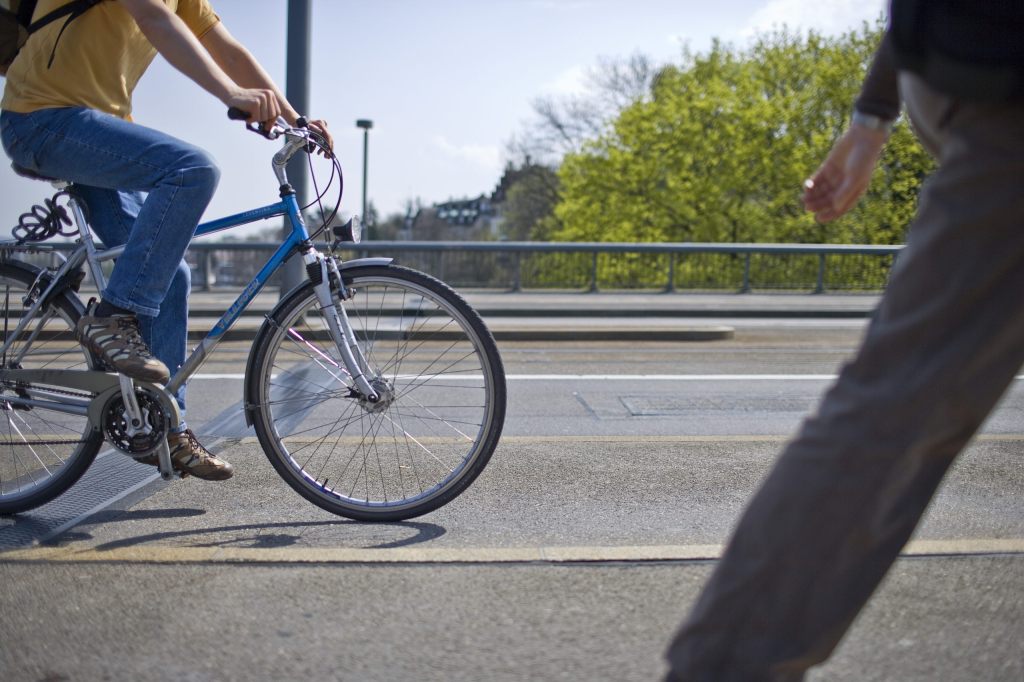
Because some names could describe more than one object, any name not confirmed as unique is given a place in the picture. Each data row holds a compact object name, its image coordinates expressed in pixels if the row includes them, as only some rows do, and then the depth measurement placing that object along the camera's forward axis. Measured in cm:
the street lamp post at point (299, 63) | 902
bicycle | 299
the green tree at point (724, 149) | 3300
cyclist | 284
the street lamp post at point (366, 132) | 1931
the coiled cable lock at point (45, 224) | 312
